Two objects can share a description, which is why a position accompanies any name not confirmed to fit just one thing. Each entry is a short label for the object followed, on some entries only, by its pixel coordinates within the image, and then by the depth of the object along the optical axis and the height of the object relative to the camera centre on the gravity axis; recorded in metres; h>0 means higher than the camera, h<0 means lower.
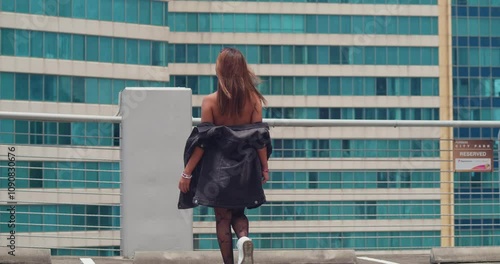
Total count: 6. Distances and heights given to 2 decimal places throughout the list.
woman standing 8.38 +0.01
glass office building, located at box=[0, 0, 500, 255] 88.56 +5.89
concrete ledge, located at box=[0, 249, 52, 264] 9.94 -0.79
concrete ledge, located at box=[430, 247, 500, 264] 10.88 -0.87
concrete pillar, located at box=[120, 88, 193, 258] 10.80 -0.11
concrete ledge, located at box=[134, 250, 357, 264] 10.15 -0.82
